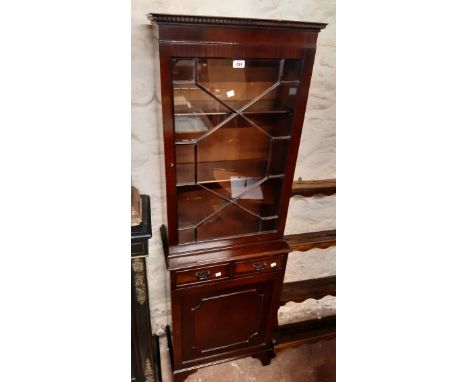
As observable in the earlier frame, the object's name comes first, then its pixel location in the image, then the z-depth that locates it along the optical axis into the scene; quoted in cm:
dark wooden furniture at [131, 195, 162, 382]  118
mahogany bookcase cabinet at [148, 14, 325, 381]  108
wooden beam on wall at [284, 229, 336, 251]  175
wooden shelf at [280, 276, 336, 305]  188
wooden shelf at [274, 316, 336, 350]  192
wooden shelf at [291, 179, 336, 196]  174
